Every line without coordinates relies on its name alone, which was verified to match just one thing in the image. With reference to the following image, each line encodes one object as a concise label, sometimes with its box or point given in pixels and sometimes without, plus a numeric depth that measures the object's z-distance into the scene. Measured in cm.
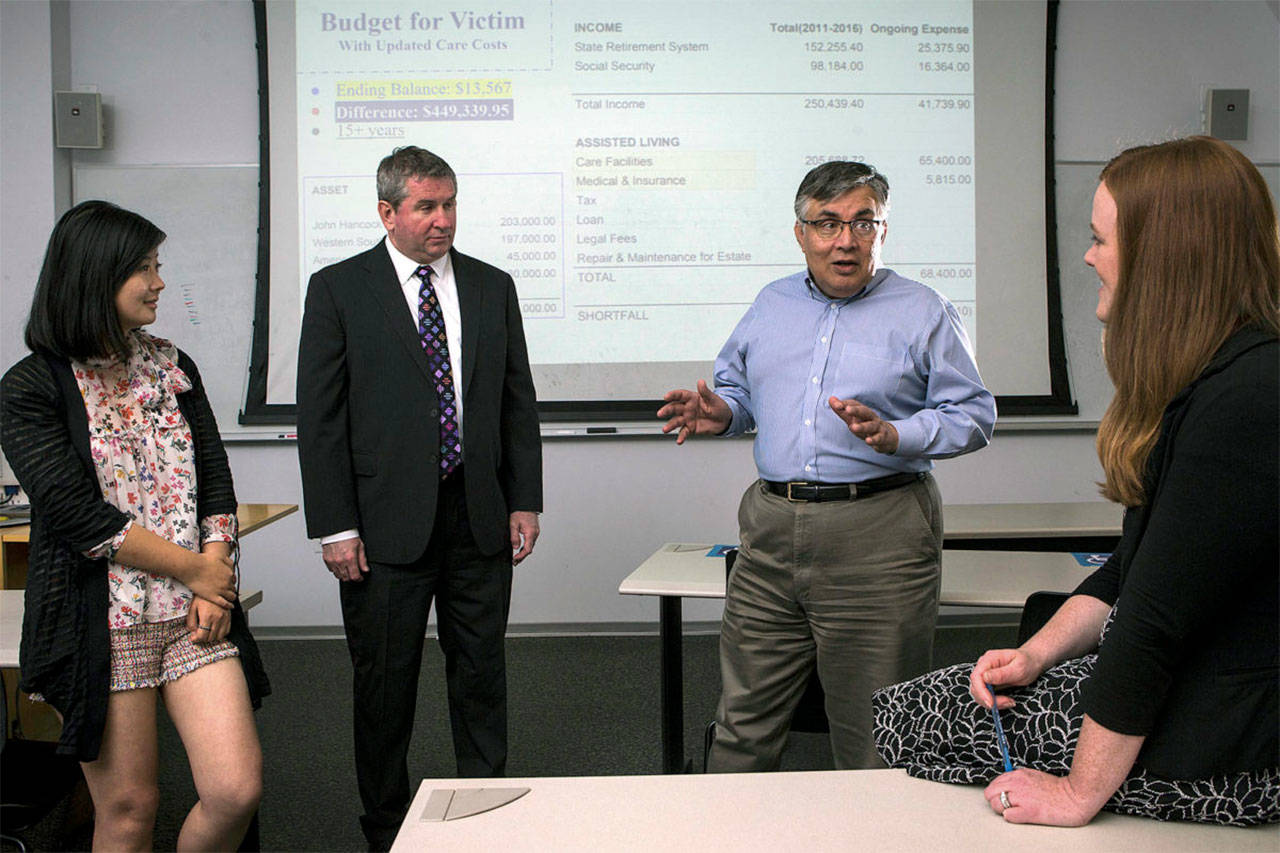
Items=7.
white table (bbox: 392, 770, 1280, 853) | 112
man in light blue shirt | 202
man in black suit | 234
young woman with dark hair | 171
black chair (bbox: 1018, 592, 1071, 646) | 179
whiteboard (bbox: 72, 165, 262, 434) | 426
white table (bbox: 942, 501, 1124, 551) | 307
